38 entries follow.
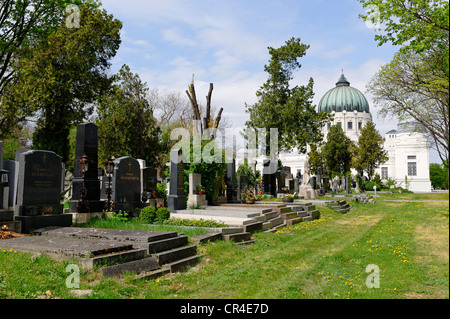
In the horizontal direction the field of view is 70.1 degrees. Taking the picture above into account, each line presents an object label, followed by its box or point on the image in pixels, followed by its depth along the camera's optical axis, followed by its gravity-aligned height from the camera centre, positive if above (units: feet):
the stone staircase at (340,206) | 63.30 -4.65
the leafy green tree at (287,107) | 95.76 +23.35
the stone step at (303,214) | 49.08 -4.72
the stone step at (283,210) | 45.18 -3.74
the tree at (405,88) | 48.03 +16.55
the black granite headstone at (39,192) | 29.27 -0.88
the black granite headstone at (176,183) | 45.01 +0.02
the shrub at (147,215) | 34.17 -3.44
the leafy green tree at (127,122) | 87.71 +17.16
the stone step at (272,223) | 38.93 -4.98
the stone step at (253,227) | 34.32 -4.83
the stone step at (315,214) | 51.69 -4.96
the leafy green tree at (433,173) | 177.37 +6.54
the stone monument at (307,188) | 77.13 -1.05
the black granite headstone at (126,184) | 41.42 -0.14
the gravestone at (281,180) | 86.50 +0.99
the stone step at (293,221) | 44.29 -5.28
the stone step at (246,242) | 29.76 -5.56
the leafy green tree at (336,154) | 152.05 +14.46
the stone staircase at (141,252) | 19.07 -4.67
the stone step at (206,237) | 26.89 -4.68
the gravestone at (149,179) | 54.70 +0.70
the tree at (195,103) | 91.15 +22.81
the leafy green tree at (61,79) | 69.00 +23.92
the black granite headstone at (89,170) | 36.91 +1.50
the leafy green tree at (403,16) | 31.86 +17.44
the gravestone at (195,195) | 47.52 -1.79
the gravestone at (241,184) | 60.70 -0.11
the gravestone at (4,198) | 27.43 -1.49
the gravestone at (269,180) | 80.55 +0.90
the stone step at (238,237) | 29.84 -5.09
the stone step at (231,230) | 30.89 -4.61
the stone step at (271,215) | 41.37 -4.16
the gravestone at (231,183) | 60.23 +0.07
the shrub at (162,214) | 34.66 -3.34
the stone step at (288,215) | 44.61 -4.50
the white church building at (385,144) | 181.57 +24.01
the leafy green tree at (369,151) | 147.33 +15.22
